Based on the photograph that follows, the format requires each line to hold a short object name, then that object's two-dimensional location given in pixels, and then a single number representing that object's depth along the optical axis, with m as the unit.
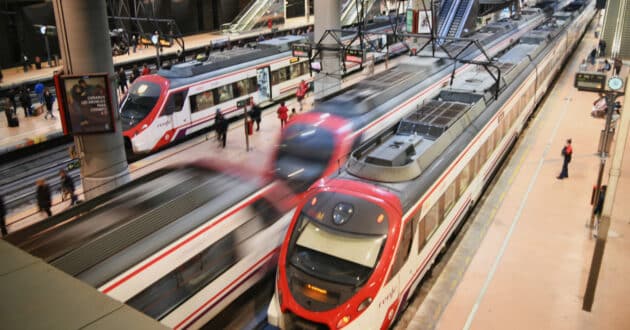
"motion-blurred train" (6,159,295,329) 8.17
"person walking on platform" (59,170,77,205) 14.39
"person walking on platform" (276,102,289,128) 21.66
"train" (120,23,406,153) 18.88
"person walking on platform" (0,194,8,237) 12.74
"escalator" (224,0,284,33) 46.50
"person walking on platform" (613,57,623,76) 27.16
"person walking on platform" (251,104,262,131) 22.33
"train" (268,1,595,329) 8.42
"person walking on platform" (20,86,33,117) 24.22
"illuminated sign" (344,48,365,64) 19.30
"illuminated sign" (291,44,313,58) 20.80
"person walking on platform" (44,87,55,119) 23.66
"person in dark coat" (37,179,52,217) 13.52
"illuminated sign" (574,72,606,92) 14.41
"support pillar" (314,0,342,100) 23.09
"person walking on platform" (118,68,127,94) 27.49
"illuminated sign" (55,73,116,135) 12.28
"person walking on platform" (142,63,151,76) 26.77
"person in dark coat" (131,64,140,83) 28.37
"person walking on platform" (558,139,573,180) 16.86
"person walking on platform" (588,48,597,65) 34.51
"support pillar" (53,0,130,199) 12.30
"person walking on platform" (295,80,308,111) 24.66
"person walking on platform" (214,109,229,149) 20.20
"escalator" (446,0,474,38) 37.41
